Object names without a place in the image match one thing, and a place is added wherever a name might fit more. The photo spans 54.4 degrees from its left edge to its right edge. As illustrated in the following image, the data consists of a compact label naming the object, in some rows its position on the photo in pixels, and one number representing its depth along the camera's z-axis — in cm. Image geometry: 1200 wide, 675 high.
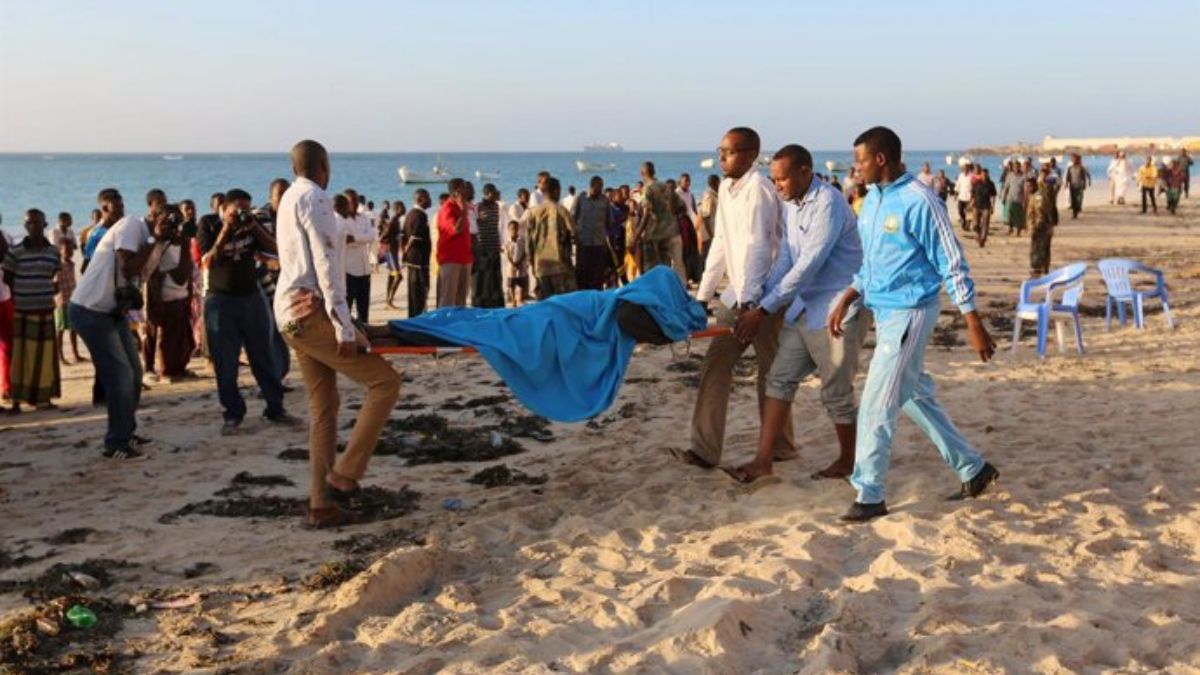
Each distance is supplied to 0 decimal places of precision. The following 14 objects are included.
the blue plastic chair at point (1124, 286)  1169
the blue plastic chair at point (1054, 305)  1062
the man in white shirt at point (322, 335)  575
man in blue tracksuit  531
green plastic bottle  467
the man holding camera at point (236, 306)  844
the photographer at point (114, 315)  780
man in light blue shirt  610
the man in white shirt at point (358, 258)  1213
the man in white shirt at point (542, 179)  1317
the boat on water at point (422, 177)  8702
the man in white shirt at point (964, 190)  2577
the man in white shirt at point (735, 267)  621
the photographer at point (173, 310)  985
